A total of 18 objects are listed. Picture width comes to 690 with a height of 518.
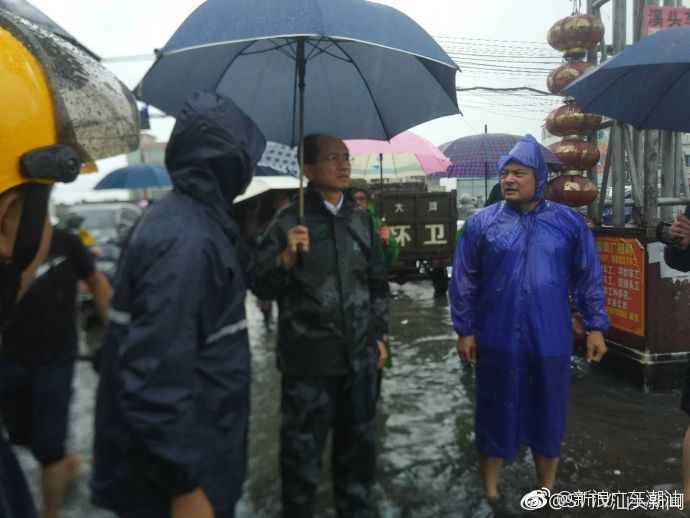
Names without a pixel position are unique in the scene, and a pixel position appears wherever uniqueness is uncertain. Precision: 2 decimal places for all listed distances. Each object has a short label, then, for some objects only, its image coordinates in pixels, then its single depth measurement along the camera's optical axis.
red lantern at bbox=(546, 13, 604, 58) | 5.32
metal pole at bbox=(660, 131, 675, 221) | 5.10
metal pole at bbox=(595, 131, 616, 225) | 5.57
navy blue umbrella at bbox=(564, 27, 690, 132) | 3.06
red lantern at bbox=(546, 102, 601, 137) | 5.36
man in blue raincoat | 2.84
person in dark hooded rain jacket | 1.35
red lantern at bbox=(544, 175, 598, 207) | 5.34
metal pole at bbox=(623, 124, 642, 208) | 5.10
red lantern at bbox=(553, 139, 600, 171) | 5.36
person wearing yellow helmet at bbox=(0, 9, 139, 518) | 1.25
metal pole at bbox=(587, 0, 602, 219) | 5.68
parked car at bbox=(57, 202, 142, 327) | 7.64
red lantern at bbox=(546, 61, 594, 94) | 5.39
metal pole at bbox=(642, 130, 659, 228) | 4.87
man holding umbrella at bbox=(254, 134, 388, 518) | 2.46
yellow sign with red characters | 4.81
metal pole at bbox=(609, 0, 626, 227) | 5.32
